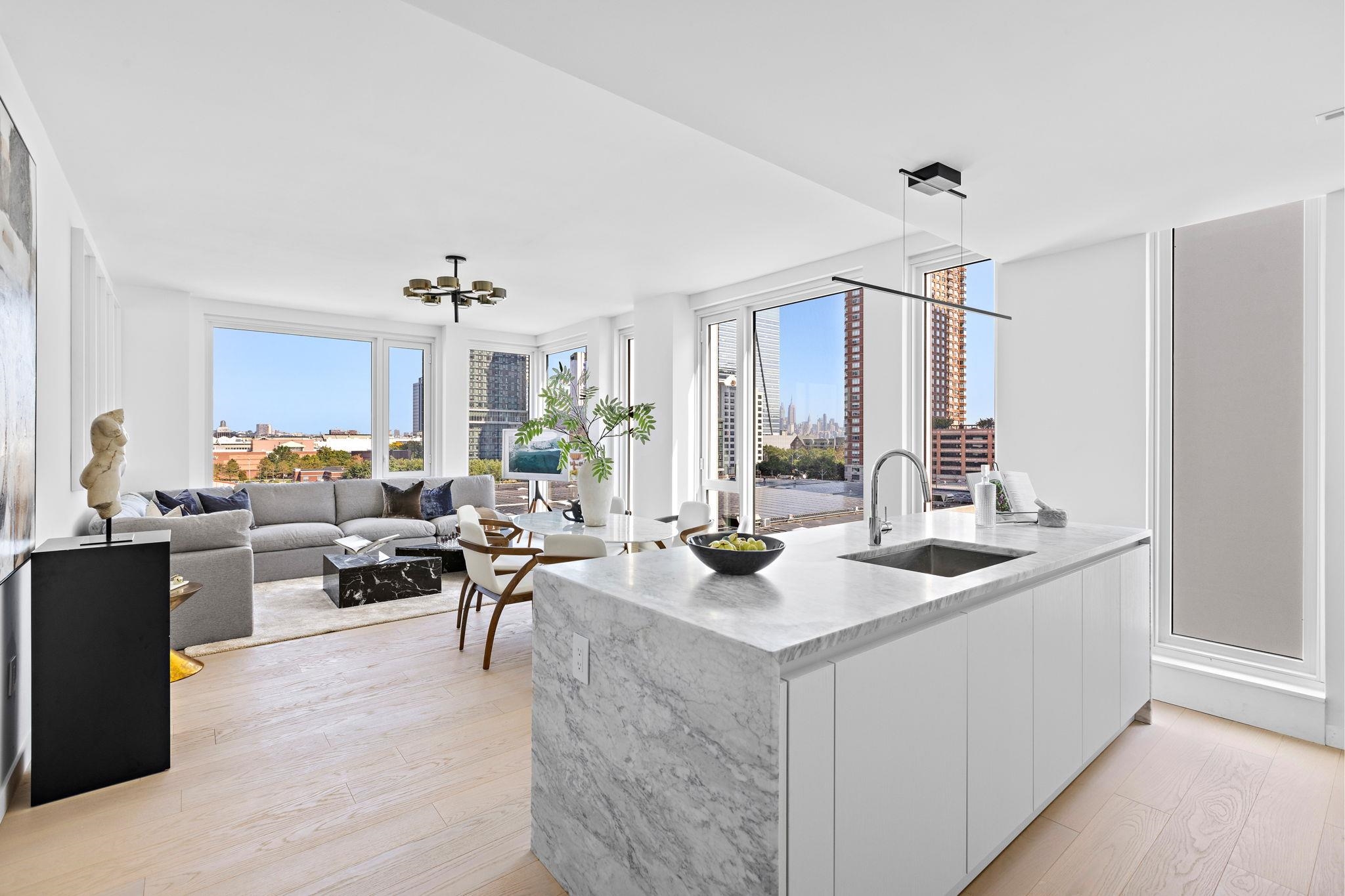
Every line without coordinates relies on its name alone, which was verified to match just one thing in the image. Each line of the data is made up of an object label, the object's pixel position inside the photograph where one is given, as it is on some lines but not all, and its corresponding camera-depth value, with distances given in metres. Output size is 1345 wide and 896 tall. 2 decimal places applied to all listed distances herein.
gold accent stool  3.38
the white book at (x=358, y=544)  5.39
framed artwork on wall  2.07
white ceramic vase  4.10
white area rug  4.05
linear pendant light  2.50
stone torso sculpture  2.37
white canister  3.10
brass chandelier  4.52
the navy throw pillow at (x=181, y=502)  5.26
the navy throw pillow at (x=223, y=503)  5.48
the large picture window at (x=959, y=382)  4.07
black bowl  1.85
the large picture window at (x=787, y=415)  4.89
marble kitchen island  1.31
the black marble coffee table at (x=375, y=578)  4.71
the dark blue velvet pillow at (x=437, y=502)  6.79
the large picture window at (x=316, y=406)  6.64
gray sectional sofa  3.79
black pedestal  2.23
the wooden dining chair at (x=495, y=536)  3.98
